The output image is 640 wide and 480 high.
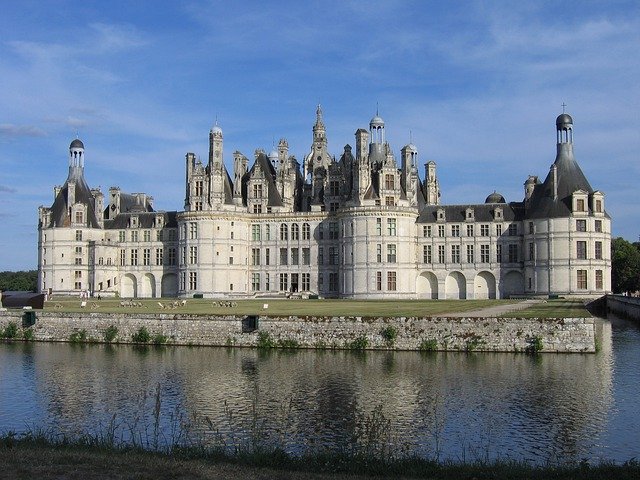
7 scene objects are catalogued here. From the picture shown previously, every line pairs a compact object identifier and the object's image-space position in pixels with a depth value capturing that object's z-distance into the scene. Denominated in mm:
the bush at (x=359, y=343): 39094
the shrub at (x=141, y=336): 42812
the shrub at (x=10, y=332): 45312
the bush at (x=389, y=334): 38812
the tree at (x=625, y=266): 96938
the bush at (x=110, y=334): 43281
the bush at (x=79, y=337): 44062
